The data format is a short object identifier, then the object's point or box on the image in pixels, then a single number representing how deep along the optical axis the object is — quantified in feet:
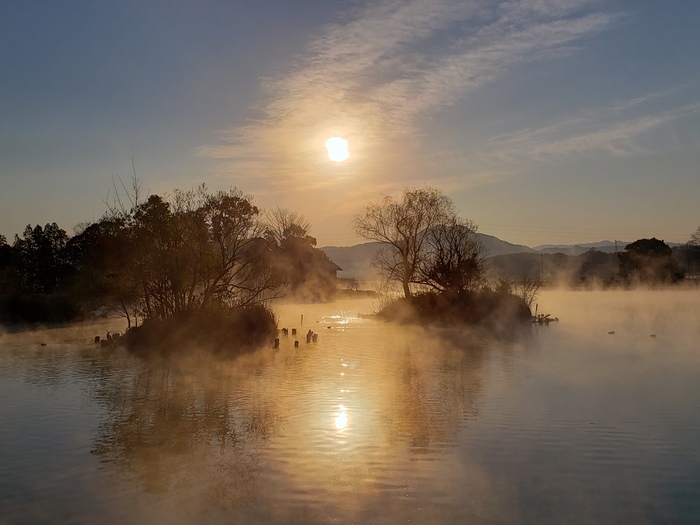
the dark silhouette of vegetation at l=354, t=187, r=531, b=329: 134.92
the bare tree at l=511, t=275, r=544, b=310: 141.38
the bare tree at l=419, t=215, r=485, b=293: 136.87
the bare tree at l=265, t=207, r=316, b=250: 240.12
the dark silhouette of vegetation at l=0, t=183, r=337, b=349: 92.53
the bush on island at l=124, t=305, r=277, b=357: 89.35
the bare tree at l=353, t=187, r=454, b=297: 143.13
